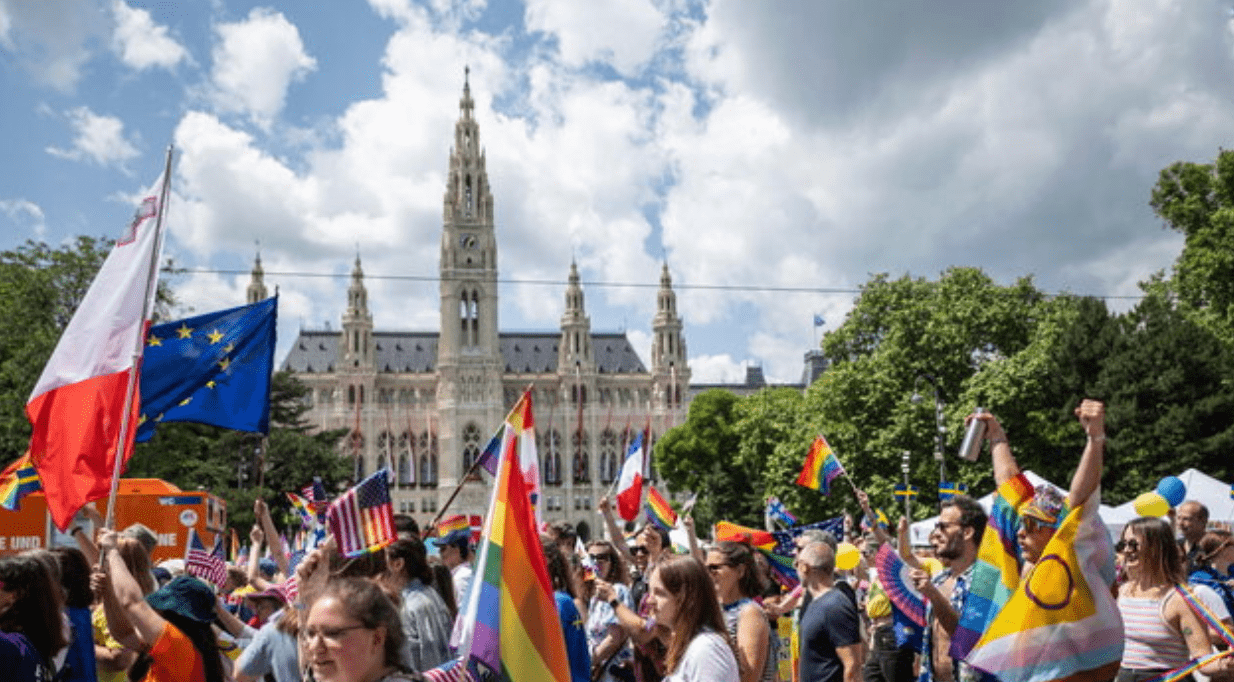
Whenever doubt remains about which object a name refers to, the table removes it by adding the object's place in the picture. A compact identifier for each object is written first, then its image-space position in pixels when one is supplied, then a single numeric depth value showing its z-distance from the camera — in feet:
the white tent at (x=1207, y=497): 54.65
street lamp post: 92.48
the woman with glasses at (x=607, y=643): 22.54
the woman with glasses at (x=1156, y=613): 17.95
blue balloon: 28.81
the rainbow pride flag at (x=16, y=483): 37.83
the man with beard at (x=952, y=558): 19.53
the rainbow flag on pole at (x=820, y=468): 44.05
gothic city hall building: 336.29
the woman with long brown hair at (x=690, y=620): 15.08
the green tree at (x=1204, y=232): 104.63
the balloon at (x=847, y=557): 25.04
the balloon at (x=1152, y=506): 23.44
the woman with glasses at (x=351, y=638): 11.24
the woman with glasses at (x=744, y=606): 16.93
